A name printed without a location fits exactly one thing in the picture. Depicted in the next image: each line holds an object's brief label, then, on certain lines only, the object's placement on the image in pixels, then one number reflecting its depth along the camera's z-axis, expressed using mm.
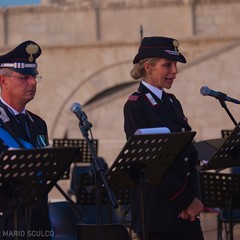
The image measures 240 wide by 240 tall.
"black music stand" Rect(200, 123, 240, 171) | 14523
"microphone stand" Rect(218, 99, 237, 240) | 15172
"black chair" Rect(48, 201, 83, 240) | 17453
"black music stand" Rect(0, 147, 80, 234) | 12281
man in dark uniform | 13273
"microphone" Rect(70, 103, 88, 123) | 13336
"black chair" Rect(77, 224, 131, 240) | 13867
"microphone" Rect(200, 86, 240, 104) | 15164
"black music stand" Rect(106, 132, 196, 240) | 13039
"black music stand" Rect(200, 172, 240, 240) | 17422
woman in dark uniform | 14266
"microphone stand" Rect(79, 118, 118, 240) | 12729
